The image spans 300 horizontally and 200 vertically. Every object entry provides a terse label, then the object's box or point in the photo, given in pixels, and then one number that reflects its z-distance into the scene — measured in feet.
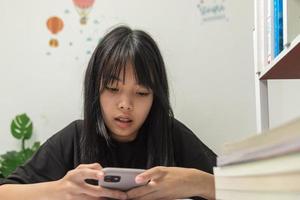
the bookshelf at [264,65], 3.27
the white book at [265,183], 1.05
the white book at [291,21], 2.86
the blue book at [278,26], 3.32
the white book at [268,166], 1.04
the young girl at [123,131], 3.97
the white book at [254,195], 1.09
